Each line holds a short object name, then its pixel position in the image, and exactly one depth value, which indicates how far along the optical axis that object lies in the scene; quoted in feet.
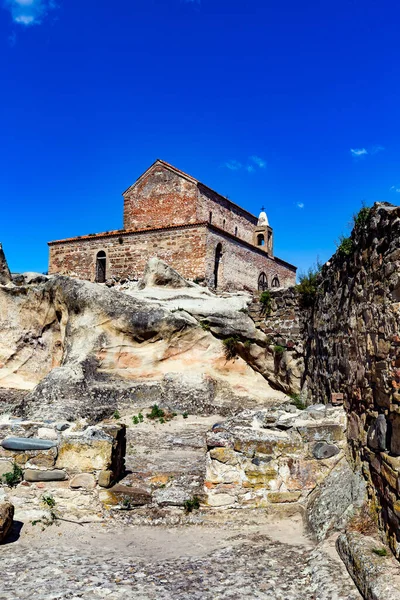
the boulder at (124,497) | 17.85
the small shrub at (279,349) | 39.12
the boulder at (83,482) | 17.85
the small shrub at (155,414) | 35.45
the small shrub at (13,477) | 17.65
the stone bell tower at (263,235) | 114.52
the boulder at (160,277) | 50.75
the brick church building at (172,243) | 87.35
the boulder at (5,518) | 14.87
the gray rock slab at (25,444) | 18.12
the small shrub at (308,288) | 31.73
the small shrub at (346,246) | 20.26
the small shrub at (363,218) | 17.83
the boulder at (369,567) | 10.82
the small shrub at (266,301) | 41.04
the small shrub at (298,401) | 32.94
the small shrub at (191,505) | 17.72
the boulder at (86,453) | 18.04
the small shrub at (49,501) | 17.29
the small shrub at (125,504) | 17.81
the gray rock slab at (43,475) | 17.81
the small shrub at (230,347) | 41.01
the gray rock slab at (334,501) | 15.37
